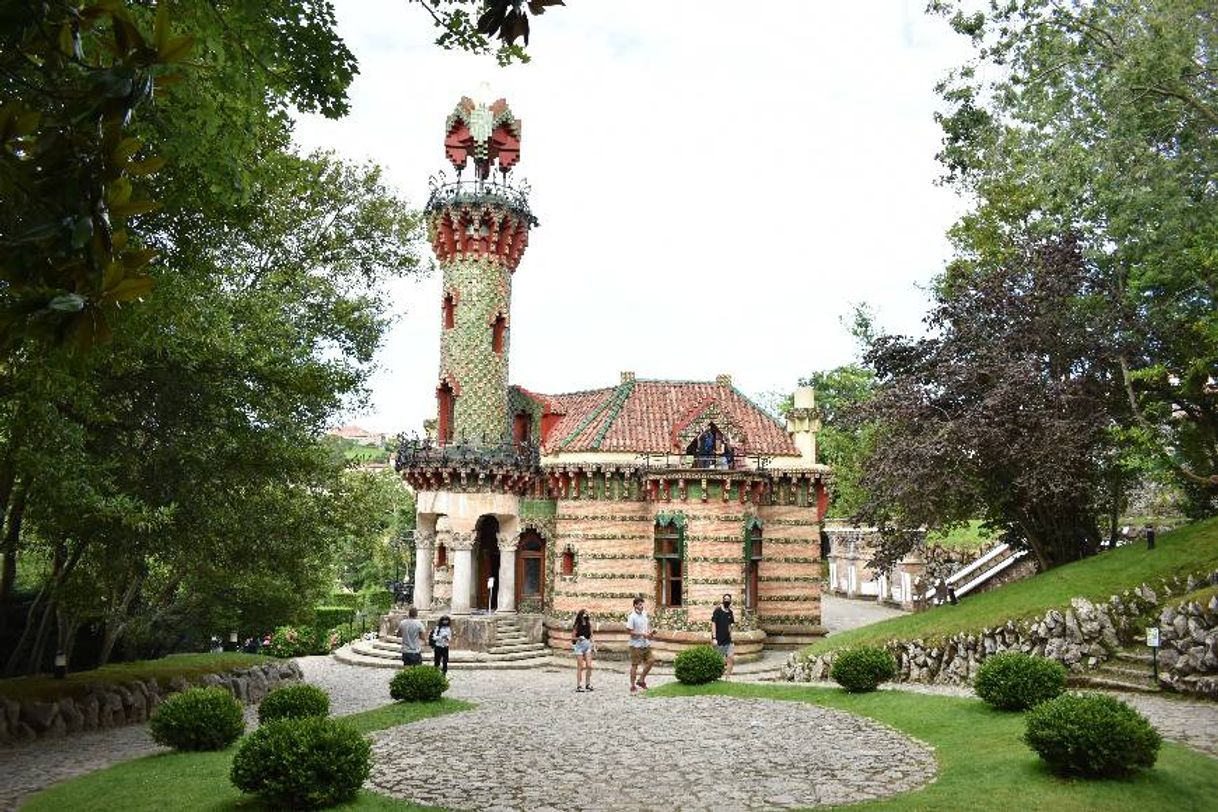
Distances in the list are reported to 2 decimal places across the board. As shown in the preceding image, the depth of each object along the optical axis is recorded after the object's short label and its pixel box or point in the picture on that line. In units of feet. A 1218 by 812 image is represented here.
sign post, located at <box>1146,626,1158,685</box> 46.83
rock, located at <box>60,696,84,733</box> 53.26
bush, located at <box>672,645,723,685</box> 62.69
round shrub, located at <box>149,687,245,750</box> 43.27
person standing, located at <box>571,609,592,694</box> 66.80
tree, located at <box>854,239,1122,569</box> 62.18
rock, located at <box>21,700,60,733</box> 51.24
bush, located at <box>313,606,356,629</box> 131.44
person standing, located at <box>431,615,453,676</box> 68.74
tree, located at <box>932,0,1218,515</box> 52.54
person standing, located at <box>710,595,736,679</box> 66.28
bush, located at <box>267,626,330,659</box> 107.78
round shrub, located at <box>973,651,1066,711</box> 43.37
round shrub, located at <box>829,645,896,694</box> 56.44
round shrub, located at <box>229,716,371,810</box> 30.91
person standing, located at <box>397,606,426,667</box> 64.64
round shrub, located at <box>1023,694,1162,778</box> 31.48
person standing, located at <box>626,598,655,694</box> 64.03
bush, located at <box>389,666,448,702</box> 58.13
